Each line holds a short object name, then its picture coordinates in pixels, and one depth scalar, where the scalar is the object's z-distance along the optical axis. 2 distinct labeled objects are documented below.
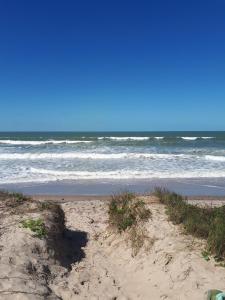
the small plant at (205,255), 2.87
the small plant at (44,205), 3.84
